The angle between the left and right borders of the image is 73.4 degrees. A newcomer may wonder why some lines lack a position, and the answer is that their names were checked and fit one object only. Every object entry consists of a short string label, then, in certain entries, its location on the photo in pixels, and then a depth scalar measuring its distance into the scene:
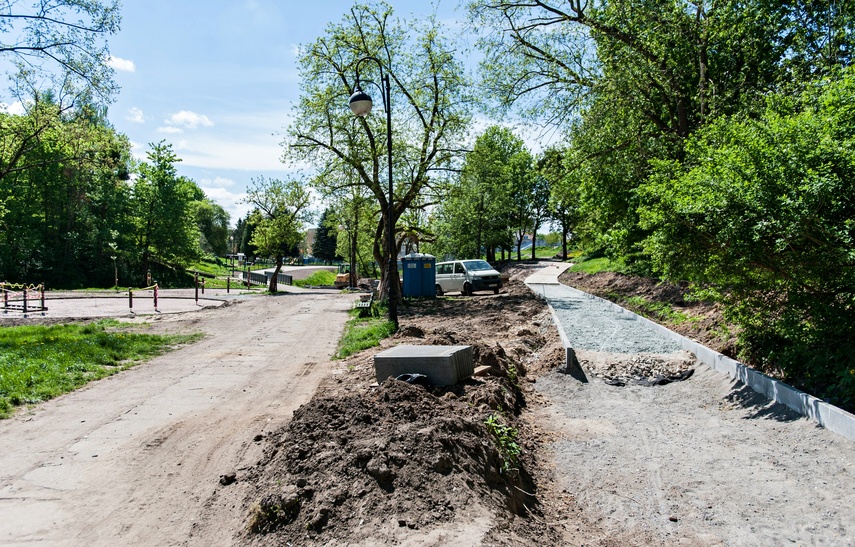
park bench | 20.34
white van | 29.64
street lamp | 13.32
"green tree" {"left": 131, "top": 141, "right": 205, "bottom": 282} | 51.09
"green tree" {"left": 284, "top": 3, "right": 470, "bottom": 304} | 24.95
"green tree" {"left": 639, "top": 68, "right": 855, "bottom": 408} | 6.48
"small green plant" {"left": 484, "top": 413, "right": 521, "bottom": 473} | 5.59
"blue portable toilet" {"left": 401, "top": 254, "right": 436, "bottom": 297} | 28.36
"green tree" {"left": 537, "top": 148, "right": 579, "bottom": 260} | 21.59
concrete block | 7.42
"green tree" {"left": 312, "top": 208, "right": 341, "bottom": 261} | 110.00
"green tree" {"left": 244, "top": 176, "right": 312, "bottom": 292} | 44.38
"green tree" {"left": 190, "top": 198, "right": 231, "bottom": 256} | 99.75
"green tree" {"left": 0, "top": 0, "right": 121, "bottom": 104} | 17.22
